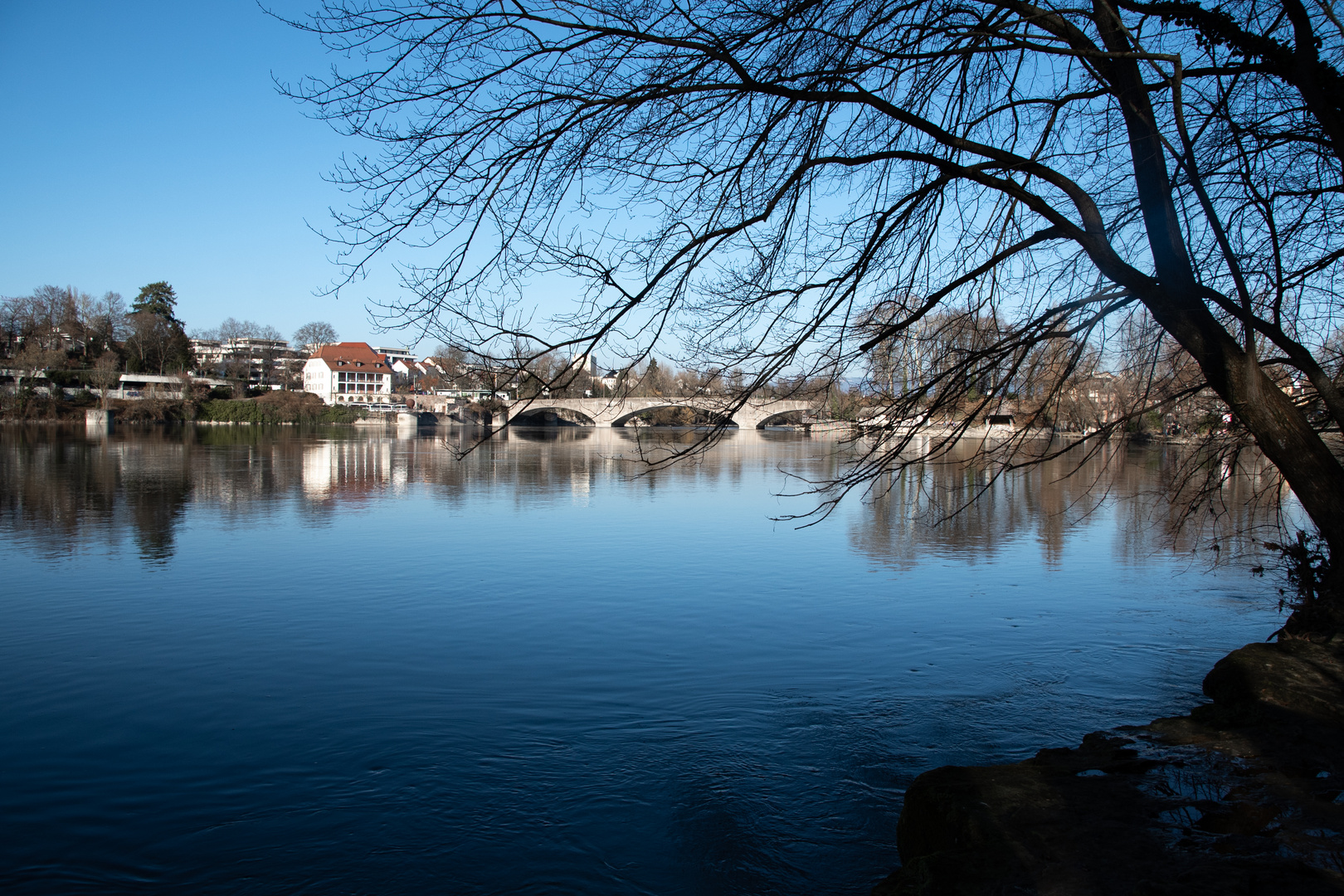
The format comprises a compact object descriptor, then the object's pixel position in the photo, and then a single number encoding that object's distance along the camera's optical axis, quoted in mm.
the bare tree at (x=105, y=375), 66938
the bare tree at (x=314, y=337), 117125
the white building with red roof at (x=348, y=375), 111500
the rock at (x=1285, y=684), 5145
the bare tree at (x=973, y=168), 4766
